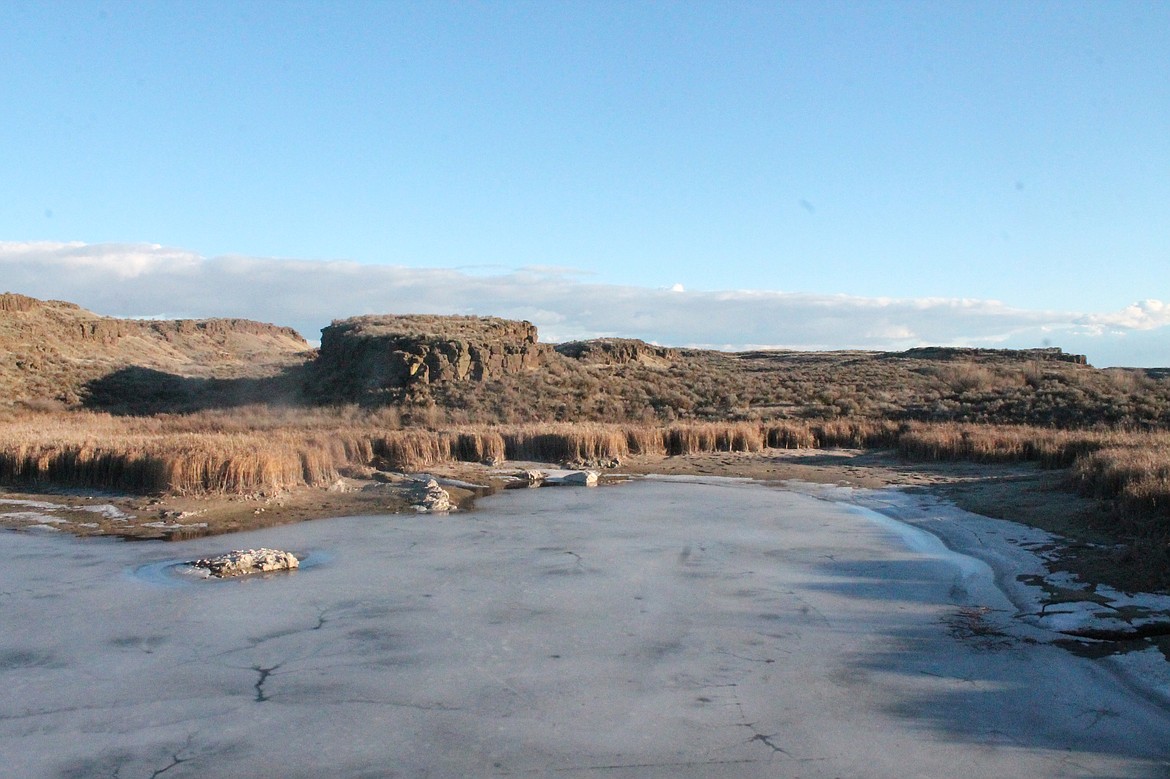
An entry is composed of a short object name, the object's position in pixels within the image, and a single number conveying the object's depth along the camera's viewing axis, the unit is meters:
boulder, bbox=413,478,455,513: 13.52
